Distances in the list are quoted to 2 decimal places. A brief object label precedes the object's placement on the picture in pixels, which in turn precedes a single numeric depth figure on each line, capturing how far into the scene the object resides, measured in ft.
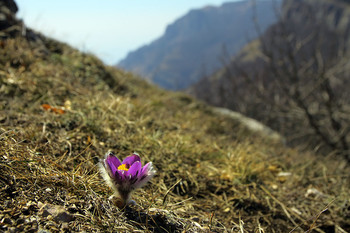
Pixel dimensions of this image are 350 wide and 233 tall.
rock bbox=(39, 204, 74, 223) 0.92
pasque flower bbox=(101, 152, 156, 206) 1.03
